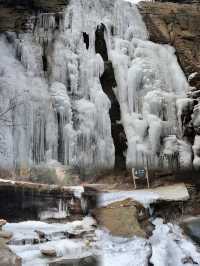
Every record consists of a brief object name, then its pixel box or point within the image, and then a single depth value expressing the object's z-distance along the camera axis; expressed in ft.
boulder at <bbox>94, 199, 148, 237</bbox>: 39.65
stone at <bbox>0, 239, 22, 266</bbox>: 27.02
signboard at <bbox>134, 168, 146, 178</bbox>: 54.03
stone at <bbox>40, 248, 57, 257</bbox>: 33.06
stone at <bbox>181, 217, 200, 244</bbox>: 40.49
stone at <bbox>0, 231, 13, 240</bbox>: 34.98
